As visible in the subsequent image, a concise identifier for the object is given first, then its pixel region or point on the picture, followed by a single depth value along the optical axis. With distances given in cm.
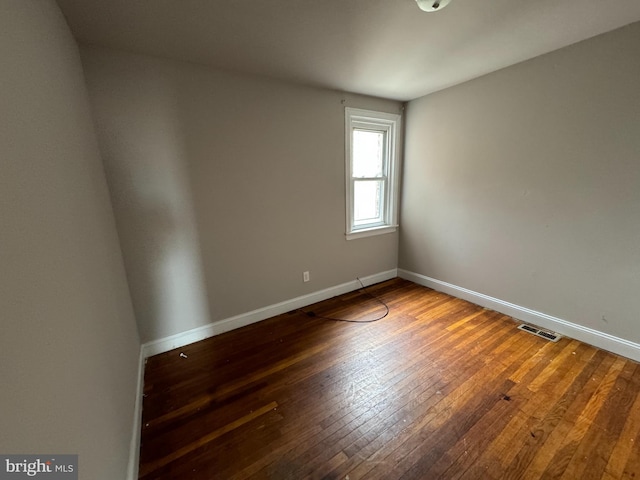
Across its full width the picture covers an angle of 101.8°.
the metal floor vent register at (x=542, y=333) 222
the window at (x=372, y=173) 305
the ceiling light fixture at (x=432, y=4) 137
